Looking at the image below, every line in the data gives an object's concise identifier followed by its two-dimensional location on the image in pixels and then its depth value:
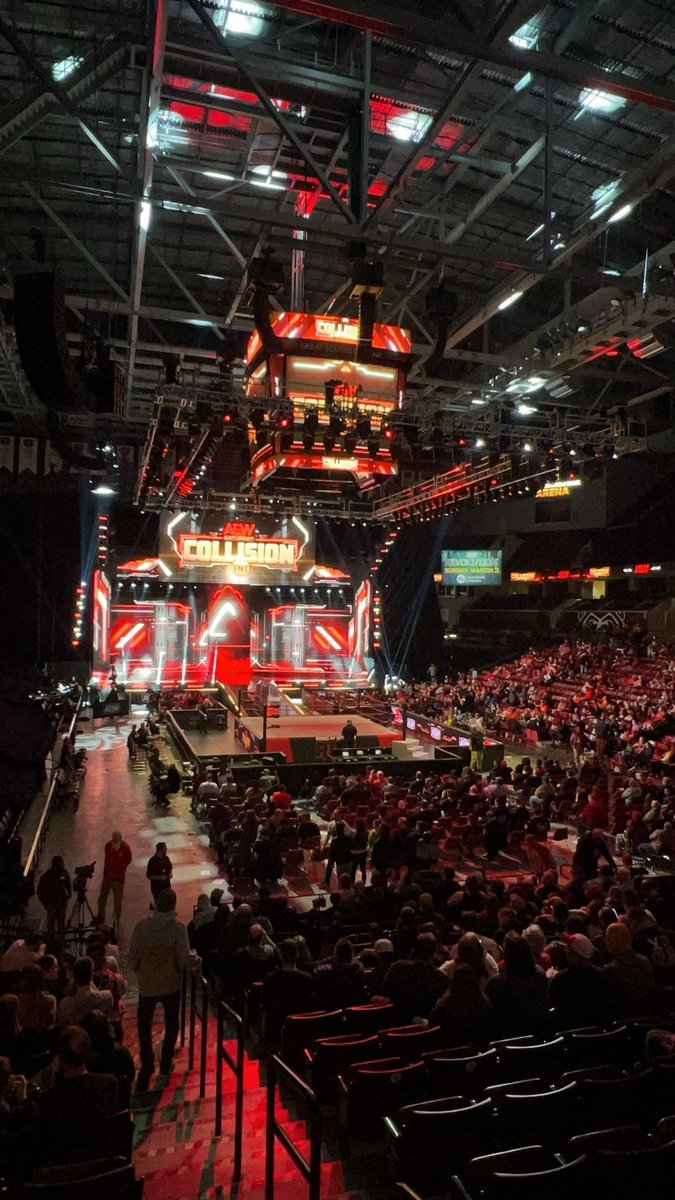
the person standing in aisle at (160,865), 8.24
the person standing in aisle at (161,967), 5.19
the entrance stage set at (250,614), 18.27
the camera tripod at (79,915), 8.14
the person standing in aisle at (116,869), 8.57
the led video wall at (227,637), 29.69
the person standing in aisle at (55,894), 8.02
